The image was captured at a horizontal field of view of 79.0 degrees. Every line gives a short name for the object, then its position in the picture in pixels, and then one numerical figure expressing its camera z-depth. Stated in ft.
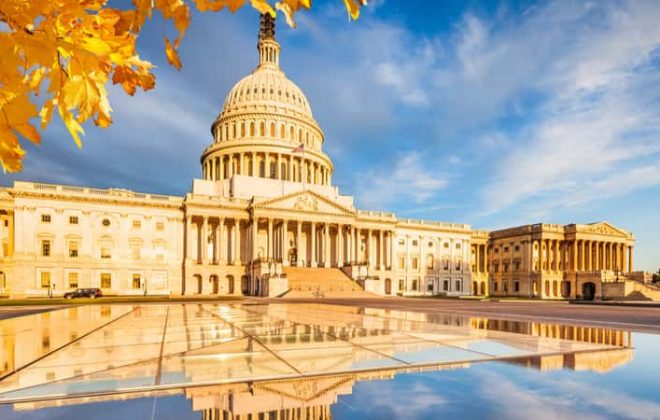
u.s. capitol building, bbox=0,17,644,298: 198.18
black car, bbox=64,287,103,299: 165.99
